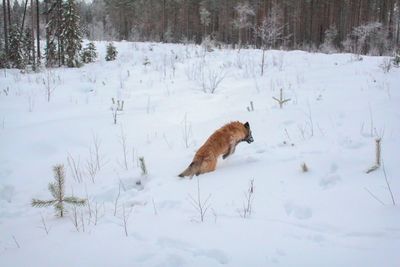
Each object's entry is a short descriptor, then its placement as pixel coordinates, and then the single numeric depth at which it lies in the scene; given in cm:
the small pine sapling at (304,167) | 396
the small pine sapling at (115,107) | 688
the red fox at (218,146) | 444
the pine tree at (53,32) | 1903
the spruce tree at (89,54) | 1794
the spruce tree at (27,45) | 2103
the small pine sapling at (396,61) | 976
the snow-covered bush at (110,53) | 1773
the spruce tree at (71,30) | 1805
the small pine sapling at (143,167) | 447
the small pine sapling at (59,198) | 343
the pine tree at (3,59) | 1799
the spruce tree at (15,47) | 2003
